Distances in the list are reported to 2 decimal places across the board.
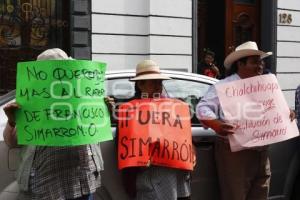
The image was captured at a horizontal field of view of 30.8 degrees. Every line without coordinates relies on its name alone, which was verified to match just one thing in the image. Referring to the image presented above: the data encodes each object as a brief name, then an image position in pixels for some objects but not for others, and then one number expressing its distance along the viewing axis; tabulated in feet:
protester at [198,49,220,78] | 33.81
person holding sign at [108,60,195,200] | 10.88
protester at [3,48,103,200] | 9.73
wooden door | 39.91
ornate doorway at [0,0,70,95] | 29.86
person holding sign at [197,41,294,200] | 12.48
